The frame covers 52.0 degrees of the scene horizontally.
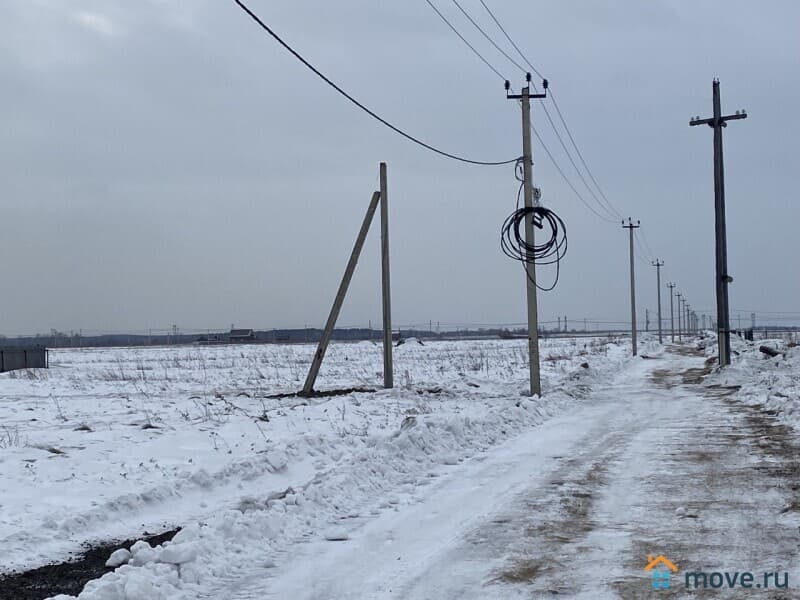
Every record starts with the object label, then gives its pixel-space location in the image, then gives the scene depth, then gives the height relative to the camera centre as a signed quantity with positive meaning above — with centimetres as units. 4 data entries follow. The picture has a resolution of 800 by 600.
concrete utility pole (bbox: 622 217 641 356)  5101 +97
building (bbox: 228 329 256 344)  13812 -233
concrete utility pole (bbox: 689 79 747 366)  3064 +277
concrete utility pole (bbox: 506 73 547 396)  2100 +160
